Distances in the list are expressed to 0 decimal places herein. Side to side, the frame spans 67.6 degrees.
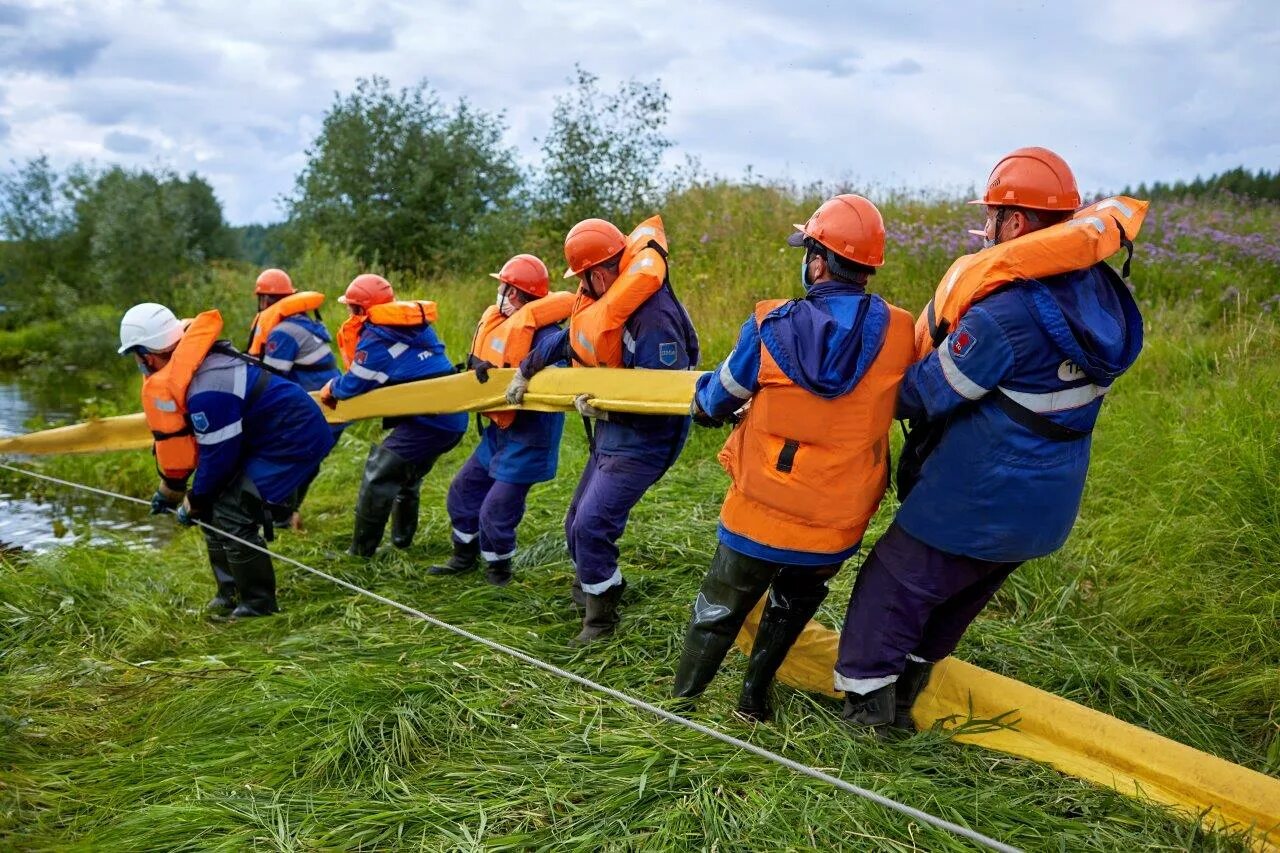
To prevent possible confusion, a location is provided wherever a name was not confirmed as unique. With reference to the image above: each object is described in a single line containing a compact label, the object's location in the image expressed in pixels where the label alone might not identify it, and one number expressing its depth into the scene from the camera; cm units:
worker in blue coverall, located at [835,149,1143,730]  287
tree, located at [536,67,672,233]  1278
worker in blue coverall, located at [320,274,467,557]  601
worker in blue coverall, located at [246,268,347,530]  735
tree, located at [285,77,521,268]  1792
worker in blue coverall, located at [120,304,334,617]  507
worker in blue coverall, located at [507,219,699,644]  450
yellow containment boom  296
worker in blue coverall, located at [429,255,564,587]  542
